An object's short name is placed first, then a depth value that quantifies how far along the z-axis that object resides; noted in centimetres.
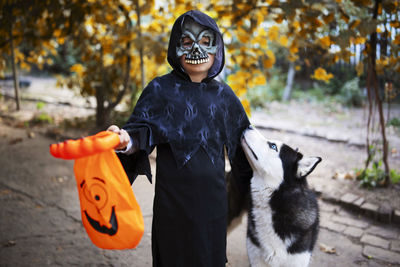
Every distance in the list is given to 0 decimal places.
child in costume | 186
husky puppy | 206
